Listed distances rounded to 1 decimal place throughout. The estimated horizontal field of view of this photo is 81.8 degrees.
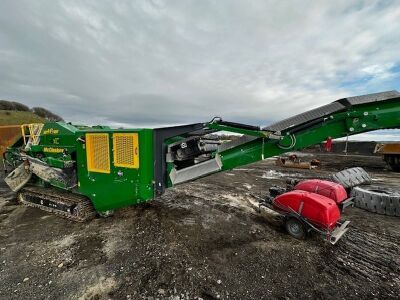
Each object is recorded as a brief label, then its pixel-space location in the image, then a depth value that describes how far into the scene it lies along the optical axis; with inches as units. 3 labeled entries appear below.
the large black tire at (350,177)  260.2
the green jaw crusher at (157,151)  153.9
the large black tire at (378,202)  236.4
